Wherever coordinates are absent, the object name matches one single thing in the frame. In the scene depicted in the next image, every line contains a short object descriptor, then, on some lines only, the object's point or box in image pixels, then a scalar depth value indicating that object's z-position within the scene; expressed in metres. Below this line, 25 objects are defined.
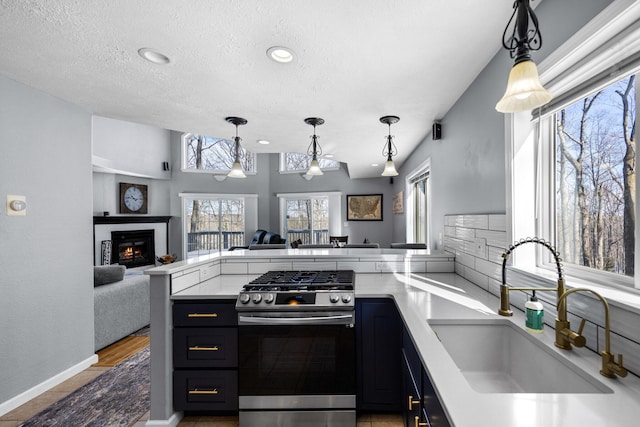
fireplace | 6.11
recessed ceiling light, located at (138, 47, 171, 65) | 1.59
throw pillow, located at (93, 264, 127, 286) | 3.06
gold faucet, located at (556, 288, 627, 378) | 0.80
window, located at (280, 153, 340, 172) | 7.65
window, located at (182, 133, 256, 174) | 7.61
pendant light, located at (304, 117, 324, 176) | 2.70
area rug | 1.89
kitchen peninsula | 0.68
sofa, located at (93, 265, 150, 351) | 2.82
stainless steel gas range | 1.70
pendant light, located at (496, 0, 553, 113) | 0.78
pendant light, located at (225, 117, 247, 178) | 2.65
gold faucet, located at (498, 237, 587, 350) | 0.93
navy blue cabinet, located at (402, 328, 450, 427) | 0.90
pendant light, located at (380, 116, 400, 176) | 2.66
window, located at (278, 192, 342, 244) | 7.45
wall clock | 6.39
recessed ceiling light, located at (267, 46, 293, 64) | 1.57
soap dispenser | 1.12
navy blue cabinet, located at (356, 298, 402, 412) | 1.76
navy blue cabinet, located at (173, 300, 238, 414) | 1.78
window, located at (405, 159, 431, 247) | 4.00
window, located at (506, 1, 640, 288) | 0.98
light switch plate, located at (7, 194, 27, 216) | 2.00
